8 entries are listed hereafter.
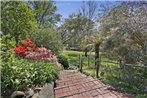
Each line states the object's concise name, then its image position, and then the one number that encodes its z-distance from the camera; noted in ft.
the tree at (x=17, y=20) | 14.67
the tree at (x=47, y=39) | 15.45
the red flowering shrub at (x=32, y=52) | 10.19
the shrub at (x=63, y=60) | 15.29
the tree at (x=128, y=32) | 13.09
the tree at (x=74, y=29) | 31.58
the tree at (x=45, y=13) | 29.41
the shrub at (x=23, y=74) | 6.63
